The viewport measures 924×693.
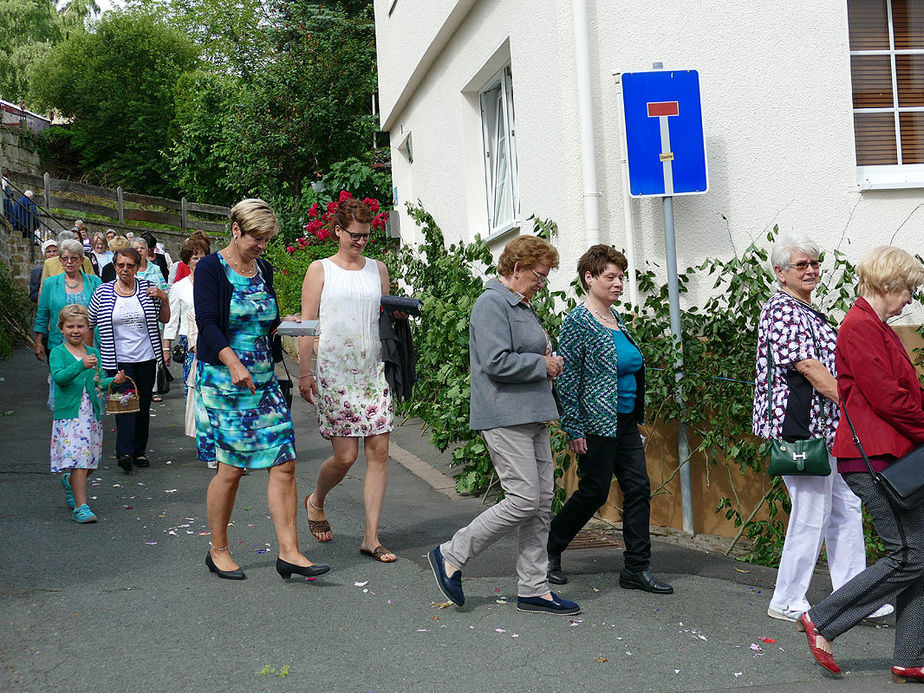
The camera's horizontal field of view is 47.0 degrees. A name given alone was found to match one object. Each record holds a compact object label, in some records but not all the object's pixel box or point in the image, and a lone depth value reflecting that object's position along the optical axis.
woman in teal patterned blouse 5.33
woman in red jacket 4.25
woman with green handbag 4.95
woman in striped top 8.88
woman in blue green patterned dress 5.39
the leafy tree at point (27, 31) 53.66
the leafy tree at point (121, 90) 41.78
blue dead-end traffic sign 6.77
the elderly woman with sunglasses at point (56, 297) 9.00
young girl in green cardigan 7.11
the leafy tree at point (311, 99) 24.02
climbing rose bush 16.55
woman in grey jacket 4.95
